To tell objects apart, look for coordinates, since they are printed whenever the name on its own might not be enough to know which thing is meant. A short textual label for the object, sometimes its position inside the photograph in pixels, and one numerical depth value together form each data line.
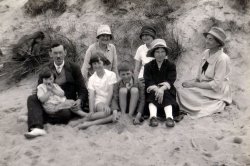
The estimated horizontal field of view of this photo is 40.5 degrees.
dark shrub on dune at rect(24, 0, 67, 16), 8.29
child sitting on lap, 4.46
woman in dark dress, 4.66
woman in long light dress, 4.77
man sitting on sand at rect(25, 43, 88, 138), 4.39
